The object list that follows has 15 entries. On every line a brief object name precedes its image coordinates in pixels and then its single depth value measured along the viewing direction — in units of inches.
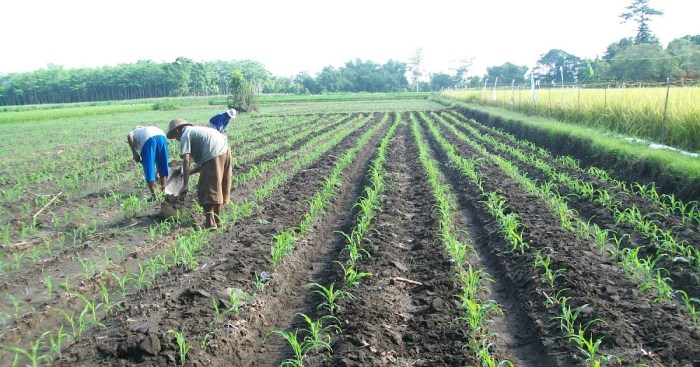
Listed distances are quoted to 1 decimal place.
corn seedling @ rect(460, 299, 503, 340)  149.6
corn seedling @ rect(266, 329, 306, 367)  134.0
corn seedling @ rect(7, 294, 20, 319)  168.4
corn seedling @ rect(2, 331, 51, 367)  132.8
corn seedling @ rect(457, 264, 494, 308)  171.0
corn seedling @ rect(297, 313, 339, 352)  142.6
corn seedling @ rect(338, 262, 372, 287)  183.8
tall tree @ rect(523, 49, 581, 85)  2602.6
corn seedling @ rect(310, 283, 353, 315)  166.4
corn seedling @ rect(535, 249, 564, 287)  184.1
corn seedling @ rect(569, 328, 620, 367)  128.5
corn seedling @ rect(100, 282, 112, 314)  169.9
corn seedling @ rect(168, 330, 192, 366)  133.6
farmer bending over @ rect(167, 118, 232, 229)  260.4
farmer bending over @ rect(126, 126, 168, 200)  300.7
